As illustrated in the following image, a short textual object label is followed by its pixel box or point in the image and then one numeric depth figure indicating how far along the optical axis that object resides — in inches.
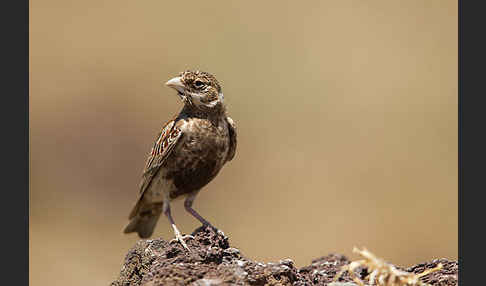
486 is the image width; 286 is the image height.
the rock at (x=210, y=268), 456.8
